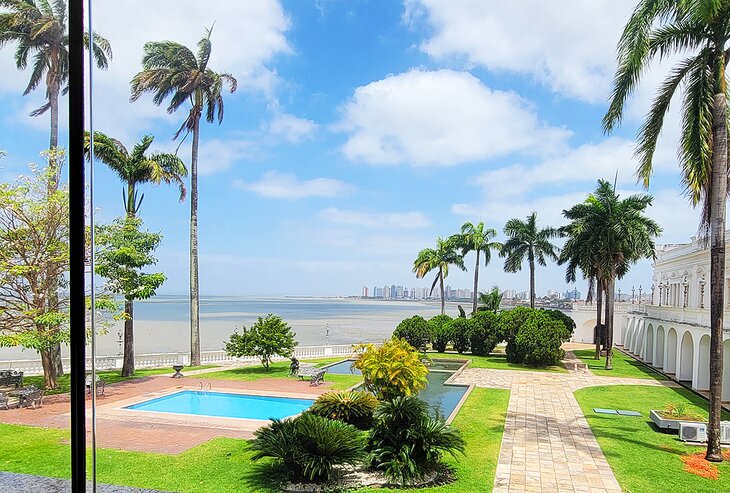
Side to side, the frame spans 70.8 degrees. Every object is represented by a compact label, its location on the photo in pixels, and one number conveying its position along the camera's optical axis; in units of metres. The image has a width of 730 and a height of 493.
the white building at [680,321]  13.81
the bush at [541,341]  17.58
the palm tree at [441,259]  30.12
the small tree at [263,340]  15.23
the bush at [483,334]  21.09
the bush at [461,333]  21.41
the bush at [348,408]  8.51
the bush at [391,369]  9.00
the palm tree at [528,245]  28.05
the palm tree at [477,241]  29.27
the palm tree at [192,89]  16.20
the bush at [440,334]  21.70
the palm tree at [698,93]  7.50
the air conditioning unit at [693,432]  8.38
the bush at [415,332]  21.08
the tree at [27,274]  8.69
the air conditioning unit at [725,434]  8.12
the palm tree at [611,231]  18.72
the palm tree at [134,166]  14.14
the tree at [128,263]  13.05
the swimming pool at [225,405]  10.44
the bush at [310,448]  5.90
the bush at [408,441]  6.22
